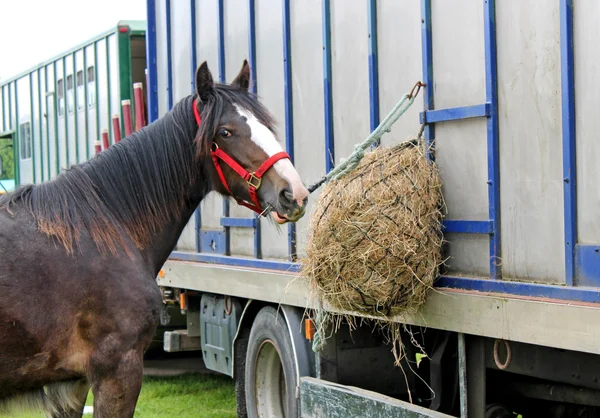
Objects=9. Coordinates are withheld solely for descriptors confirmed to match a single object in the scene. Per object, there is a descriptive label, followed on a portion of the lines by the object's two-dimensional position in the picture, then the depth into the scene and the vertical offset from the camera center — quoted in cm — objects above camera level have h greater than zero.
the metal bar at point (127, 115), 925 +103
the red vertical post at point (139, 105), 905 +111
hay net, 417 -16
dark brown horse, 391 -11
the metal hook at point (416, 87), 447 +60
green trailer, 1086 +164
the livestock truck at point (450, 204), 359 -1
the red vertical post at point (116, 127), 1037 +100
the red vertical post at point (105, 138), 1007 +86
